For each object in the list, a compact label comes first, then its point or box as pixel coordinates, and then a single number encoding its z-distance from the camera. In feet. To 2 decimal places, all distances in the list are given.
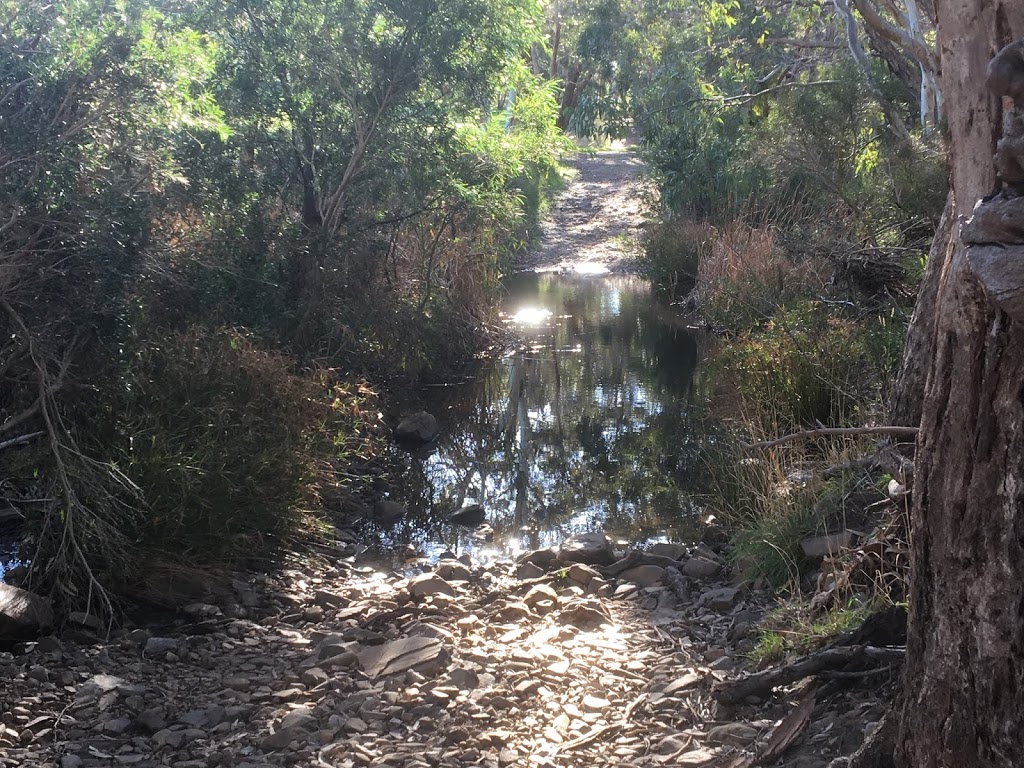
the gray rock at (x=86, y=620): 19.07
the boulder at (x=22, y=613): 17.56
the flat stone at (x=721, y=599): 20.31
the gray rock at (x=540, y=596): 20.83
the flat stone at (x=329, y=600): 21.16
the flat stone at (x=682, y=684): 15.81
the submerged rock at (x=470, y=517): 28.35
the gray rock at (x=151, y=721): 15.11
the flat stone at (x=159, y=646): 18.34
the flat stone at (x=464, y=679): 16.33
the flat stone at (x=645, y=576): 22.34
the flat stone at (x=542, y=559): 23.57
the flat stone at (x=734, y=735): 13.59
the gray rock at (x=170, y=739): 14.52
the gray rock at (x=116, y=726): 14.92
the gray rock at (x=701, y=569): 22.76
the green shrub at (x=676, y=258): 65.98
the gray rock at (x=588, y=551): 23.66
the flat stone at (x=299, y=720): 14.90
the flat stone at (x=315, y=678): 16.79
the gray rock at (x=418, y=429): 36.11
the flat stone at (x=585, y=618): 19.75
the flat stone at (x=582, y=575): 22.35
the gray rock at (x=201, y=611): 20.33
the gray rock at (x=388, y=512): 28.37
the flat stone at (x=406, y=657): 16.88
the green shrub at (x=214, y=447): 21.66
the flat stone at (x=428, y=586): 21.12
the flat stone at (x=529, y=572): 22.82
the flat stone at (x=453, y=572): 22.74
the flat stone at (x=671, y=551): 24.16
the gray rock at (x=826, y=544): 19.22
